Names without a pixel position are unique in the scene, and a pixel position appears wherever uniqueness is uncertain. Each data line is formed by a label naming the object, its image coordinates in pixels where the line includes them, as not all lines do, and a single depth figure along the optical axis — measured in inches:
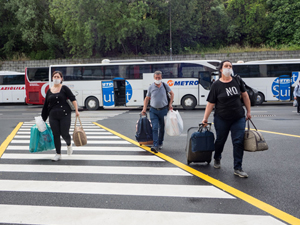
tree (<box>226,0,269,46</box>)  1518.2
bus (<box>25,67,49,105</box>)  983.6
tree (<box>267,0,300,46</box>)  1441.9
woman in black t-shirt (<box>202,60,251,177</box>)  204.8
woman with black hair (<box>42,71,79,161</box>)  253.8
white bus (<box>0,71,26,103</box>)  1134.4
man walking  285.9
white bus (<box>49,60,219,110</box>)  832.9
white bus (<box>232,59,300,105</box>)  893.2
